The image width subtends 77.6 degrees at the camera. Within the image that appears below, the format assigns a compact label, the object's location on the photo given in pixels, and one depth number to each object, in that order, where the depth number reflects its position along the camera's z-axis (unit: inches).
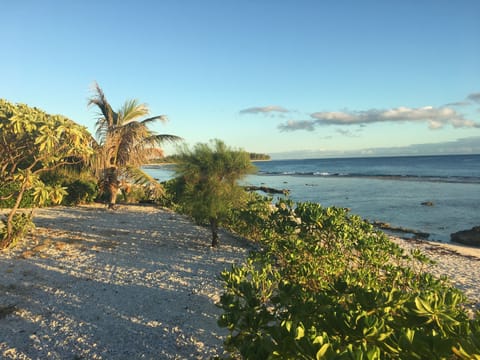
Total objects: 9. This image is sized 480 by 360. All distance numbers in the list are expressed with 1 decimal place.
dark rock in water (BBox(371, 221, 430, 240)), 653.9
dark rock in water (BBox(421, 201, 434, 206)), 1043.1
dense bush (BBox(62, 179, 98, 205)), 698.8
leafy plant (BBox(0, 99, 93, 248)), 301.7
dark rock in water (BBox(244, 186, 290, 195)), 1596.8
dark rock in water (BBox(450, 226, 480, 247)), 584.9
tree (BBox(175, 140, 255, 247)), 361.4
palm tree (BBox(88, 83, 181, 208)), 639.8
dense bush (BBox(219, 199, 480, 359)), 70.1
